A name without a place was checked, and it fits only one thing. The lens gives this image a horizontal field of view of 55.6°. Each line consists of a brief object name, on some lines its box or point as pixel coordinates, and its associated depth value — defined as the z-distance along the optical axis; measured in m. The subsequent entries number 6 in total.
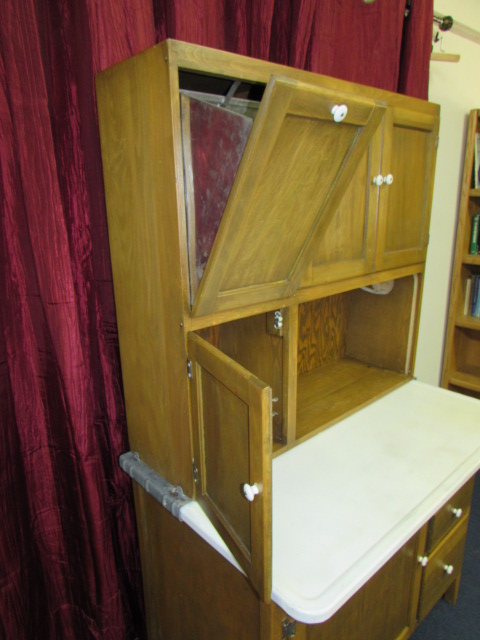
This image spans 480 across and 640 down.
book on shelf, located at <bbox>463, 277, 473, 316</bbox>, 2.49
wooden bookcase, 2.26
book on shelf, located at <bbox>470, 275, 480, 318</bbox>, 2.47
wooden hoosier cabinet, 0.81
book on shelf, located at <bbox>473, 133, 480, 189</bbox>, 2.26
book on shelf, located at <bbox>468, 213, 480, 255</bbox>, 2.35
